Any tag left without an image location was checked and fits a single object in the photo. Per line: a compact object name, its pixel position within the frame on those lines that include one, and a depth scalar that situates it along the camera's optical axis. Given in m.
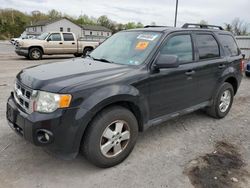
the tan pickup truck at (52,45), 11.09
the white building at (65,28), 48.40
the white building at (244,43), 12.87
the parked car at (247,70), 7.78
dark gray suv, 2.02
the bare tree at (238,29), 33.99
